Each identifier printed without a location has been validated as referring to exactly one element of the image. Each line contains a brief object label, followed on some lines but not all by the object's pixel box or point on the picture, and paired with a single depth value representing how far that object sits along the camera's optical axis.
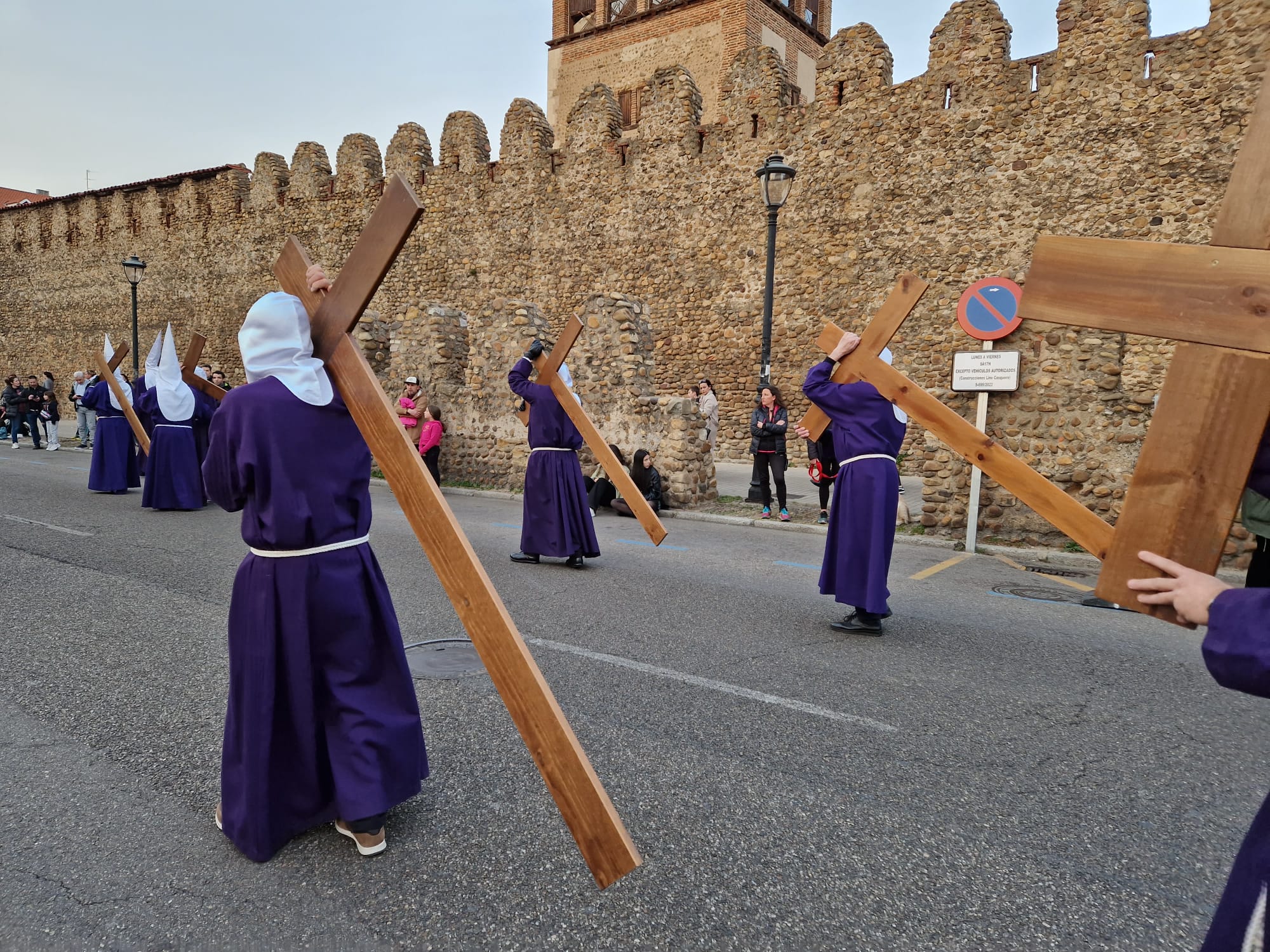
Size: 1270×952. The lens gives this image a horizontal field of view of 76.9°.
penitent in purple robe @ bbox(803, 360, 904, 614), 5.40
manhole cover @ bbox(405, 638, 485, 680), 4.40
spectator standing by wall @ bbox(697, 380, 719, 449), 12.54
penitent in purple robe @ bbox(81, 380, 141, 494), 12.09
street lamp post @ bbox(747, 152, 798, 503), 11.59
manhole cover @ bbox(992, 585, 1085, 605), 6.69
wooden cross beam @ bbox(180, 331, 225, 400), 10.35
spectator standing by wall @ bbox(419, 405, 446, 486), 13.16
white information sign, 9.14
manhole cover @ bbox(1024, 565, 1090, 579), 7.84
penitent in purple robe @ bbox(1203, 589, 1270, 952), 1.30
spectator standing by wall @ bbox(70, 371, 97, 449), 19.94
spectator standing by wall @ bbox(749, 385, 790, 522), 10.91
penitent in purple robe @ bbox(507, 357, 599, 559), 7.54
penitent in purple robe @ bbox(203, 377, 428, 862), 2.54
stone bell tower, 25.95
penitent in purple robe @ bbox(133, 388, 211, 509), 10.70
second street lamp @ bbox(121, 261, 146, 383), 21.38
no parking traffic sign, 8.92
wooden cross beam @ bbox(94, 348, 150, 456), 10.78
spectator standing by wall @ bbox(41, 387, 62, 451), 20.36
